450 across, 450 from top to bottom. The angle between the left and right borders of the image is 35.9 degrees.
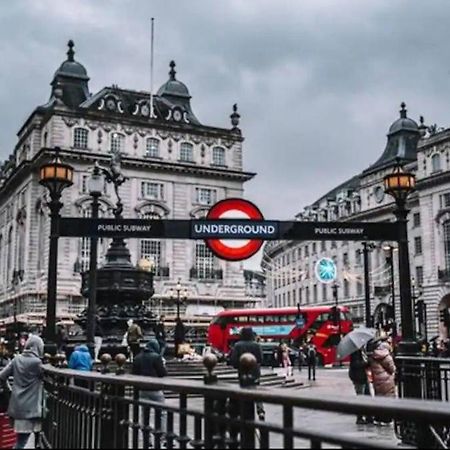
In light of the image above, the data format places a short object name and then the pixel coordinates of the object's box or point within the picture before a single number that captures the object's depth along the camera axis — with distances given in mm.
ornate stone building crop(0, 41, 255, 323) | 60250
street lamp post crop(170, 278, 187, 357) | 26391
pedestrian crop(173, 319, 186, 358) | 26391
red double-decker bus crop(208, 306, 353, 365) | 43312
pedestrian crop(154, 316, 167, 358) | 18975
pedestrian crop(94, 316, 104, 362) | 21314
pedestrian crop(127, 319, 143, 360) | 17728
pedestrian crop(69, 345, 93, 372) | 13242
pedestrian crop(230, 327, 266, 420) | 10844
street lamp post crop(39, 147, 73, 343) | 11609
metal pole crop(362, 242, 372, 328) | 30359
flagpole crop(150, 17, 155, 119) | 62212
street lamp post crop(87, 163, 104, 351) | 18938
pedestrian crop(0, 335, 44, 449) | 8195
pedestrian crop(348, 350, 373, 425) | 14000
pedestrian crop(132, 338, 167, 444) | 10562
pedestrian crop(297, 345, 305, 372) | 39844
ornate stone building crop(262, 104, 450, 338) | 62531
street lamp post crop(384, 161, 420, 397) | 11305
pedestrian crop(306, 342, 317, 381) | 29350
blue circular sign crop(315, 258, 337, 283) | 33219
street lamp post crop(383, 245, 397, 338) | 30647
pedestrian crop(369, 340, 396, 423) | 11461
